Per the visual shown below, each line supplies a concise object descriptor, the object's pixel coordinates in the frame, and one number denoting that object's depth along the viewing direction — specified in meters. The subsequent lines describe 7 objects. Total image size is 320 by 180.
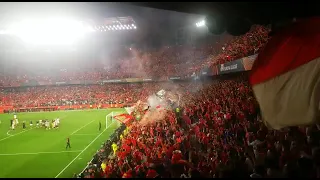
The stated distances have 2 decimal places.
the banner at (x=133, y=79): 44.64
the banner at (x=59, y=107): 36.41
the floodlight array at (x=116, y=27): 33.99
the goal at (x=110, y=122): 23.05
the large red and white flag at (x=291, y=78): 3.49
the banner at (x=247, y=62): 12.23
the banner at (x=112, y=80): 46.37
